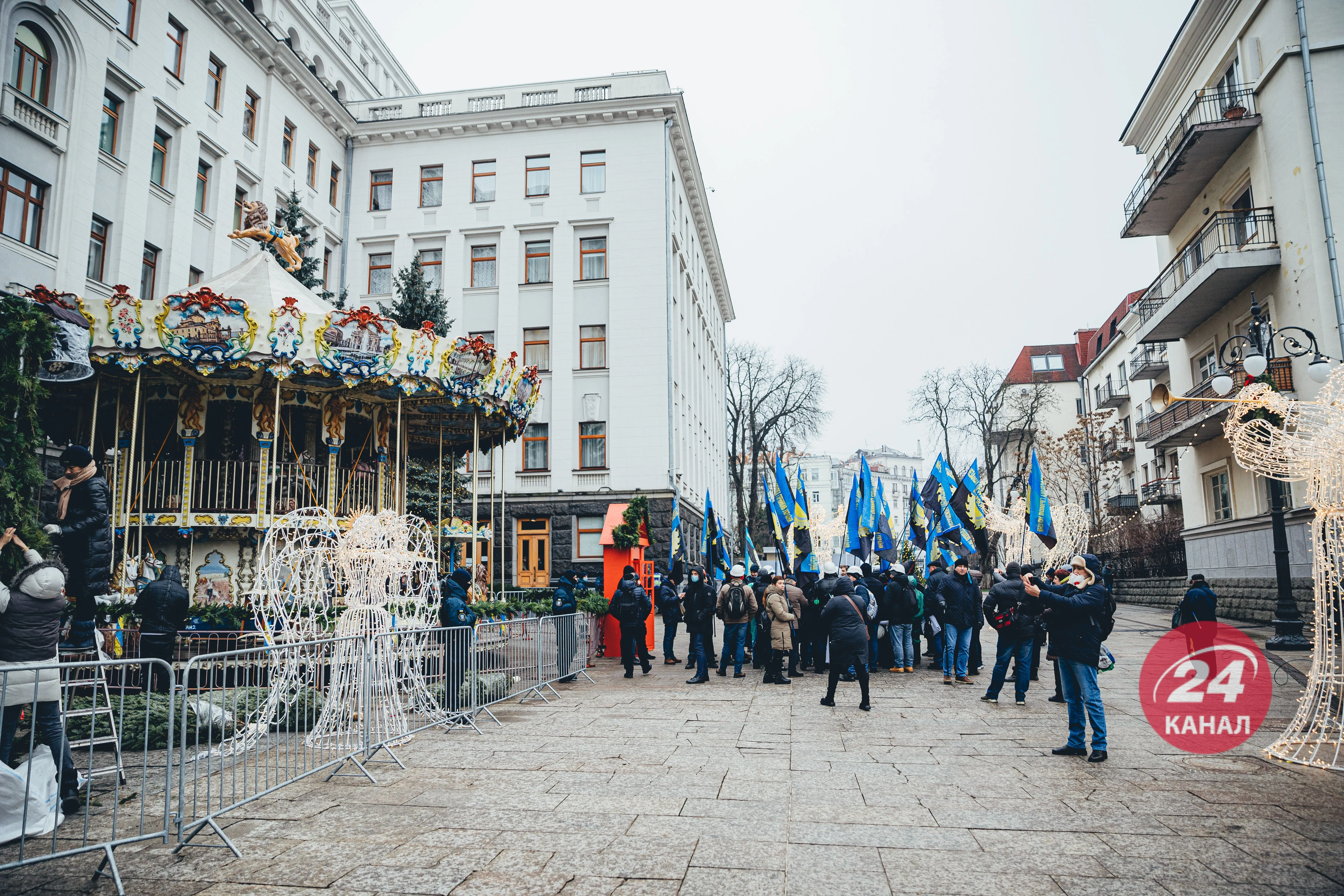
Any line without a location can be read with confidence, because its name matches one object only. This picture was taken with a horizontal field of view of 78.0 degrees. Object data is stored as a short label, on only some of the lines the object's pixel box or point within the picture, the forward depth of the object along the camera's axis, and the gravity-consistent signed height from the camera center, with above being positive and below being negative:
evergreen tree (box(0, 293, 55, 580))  9.31 +1.83
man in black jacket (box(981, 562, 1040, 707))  10.78 -0.97
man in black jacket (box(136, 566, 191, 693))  8.62 -0.50
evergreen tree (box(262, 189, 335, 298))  24.78 +10.13
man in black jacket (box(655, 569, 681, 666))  16.11 -1.05
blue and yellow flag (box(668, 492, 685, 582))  18.86 +0.13
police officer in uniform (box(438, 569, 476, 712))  9.53 -0.77
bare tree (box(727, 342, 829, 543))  48.66 +8.67
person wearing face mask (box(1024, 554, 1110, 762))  7.54 -0.90
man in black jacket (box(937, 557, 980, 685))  12.52 -0.82
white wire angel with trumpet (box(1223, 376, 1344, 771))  7.11 +0.21
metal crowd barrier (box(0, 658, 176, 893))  4.94 -1.51
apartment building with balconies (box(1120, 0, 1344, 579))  19.61 +8.75
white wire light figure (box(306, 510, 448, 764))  7.89 -0.82
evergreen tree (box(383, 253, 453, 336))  26.67 +8.33
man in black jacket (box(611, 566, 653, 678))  14.00 -0.97
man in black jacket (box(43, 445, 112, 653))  6.71 +0.33
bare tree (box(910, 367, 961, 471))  48.59 +8.50
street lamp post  12.27 +1.27
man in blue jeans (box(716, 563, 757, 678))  13.29 -0.82
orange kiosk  17.58 -0.29
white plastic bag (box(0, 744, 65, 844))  5.02 -1.42
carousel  13.65 +3.19
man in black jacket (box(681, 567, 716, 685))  13.05 -1.08
